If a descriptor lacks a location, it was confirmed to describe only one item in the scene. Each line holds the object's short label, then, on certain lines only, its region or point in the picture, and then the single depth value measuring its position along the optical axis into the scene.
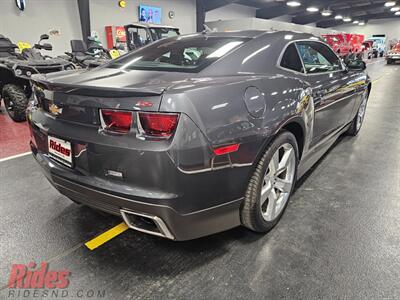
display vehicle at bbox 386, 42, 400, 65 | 19.35
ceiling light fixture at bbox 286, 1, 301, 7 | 18.83
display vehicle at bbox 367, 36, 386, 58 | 27.59
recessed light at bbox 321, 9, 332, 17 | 23.52
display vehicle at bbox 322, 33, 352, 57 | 17.16
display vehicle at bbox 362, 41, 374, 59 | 22.13
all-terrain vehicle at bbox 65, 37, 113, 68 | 6.59
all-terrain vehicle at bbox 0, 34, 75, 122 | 4.73
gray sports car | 1.32
